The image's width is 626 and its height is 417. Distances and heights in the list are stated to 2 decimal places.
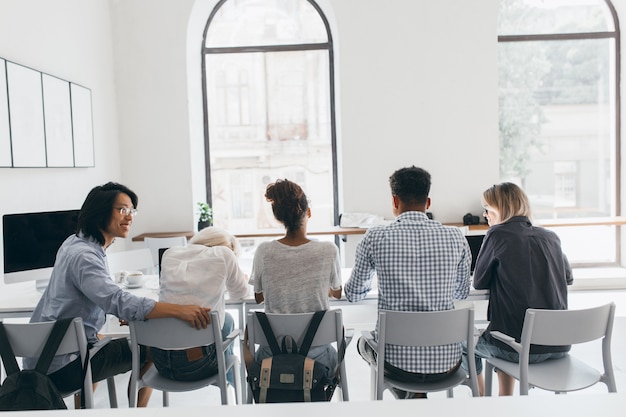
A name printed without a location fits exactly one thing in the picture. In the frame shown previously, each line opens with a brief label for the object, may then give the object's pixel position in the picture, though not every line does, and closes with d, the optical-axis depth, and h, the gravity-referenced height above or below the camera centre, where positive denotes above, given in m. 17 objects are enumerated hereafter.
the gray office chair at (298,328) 1.94 -0.58
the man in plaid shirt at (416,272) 2.03 -0.40
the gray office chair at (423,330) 1.92 -0.59
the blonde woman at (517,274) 2.19 -0.45
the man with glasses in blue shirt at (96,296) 2.01 -0.46
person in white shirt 2.10 -0.45
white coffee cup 2.83 -0.56
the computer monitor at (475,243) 2.71 -0.39
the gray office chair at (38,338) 1.83 -0.56
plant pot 4.84 -0.46
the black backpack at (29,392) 1.65 -0.66
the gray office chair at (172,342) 2.01 -0.63
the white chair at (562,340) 1.97 -0.66
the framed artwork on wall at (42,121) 3.12 +0.37
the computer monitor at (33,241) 2.66 -0.33
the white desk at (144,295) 2.43 -0.60
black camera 4.77 -0.48
